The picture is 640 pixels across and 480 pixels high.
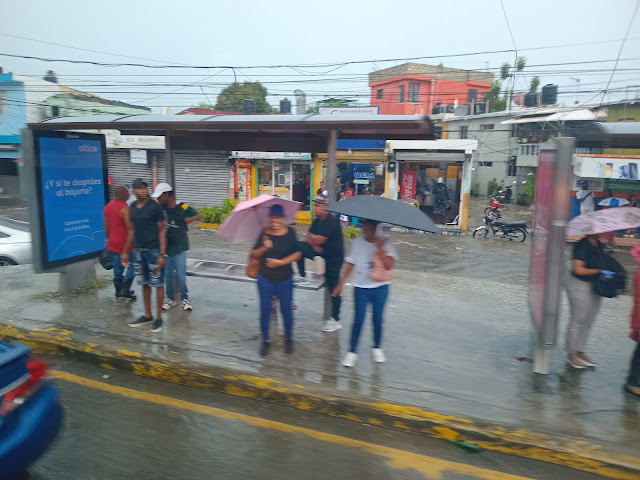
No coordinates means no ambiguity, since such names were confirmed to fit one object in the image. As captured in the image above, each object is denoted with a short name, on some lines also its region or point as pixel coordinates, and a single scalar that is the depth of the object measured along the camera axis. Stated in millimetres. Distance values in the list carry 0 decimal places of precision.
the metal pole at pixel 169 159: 6938
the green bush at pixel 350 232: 16125
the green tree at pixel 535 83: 38581
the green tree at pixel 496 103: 37406
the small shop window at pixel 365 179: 19516
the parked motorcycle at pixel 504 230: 16516
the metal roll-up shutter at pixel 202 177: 20609
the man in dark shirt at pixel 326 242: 5559
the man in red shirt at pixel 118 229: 6262
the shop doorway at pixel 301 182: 19859
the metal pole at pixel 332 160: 5652
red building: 39000
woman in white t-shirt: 4617
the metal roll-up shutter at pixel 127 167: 21938
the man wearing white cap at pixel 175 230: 5895
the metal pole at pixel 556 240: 4023
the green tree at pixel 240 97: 44062
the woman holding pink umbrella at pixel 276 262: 4809
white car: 9109
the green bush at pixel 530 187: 25766
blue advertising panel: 6332
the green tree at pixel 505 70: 34175
